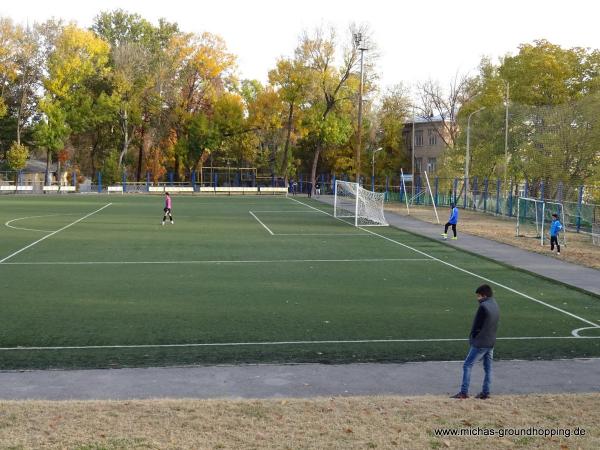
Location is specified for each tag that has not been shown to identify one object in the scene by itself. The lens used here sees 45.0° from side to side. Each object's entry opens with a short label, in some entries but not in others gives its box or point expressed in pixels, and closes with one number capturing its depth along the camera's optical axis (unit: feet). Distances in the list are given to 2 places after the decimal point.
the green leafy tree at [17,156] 260.62
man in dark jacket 30.50
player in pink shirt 121.01
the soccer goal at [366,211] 129.44
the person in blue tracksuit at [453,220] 98.89
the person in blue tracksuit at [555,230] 84.58
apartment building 313.32
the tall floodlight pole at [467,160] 174.63
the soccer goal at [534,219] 107.13
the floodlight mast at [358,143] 186.50
